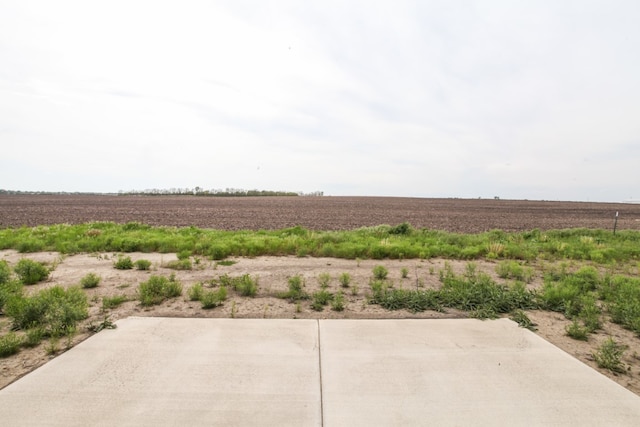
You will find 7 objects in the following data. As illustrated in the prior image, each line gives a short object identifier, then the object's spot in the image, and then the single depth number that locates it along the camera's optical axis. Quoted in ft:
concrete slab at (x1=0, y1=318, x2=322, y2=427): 8.79
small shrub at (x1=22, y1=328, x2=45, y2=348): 12.89
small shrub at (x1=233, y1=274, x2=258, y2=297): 20.06
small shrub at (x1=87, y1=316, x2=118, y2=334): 14.33
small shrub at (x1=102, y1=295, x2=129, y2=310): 17.31
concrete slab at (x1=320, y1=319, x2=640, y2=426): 9.00
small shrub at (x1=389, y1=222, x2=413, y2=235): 51.51
